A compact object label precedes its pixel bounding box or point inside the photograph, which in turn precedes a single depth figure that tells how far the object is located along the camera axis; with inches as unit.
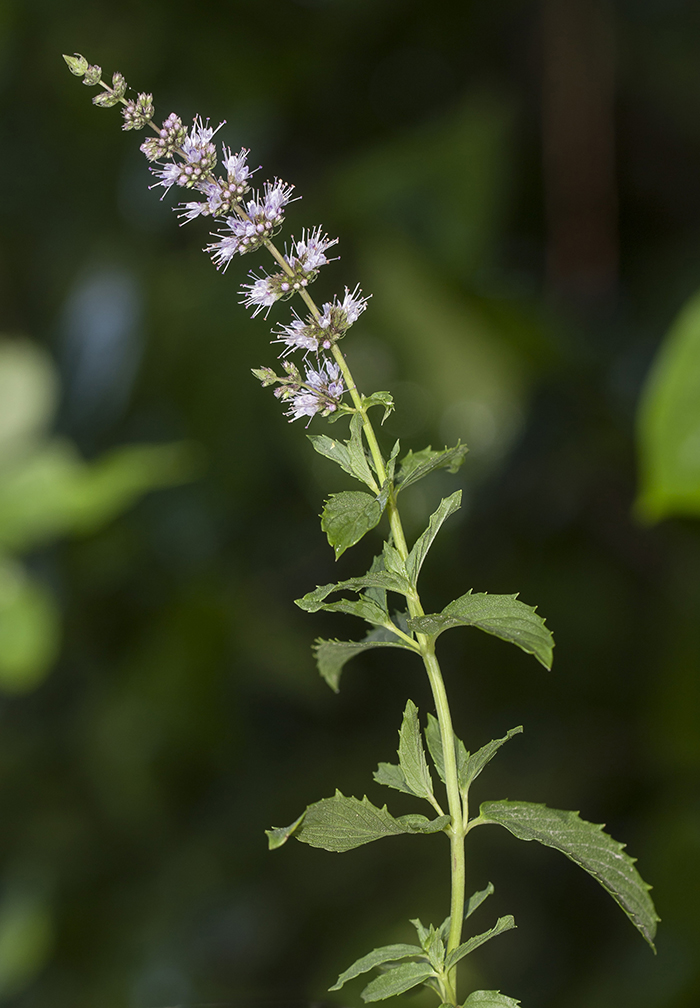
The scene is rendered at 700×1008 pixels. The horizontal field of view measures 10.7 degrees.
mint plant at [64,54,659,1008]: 27.5
